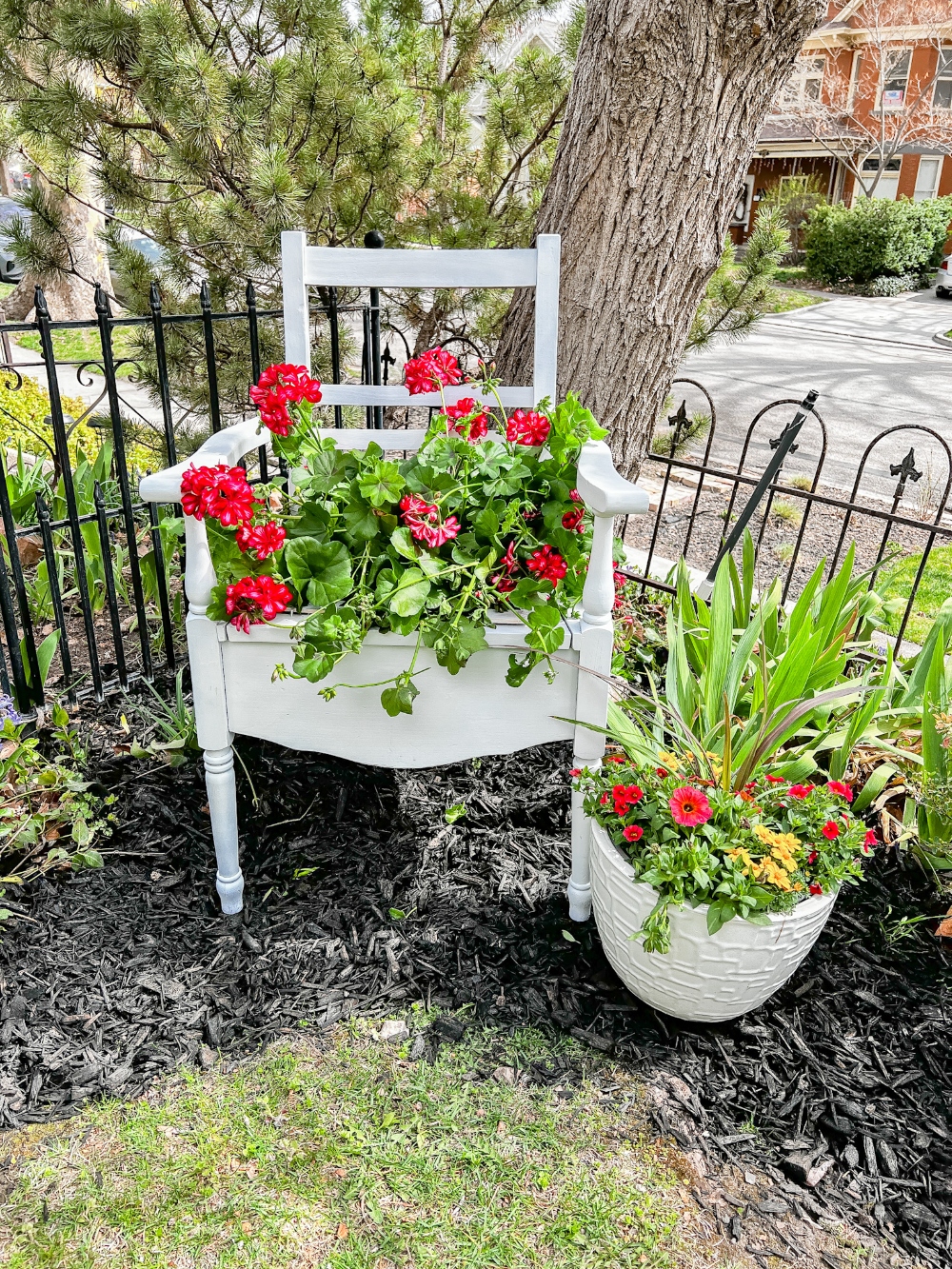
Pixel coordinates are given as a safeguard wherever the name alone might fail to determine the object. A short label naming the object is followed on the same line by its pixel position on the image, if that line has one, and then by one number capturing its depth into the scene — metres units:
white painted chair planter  1.60
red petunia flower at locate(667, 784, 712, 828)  1.46
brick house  18.02
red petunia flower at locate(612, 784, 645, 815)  1.55
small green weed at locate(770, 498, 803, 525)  4.55
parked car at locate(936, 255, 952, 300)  15.63
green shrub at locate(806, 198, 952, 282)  16.17
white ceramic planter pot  1.48
